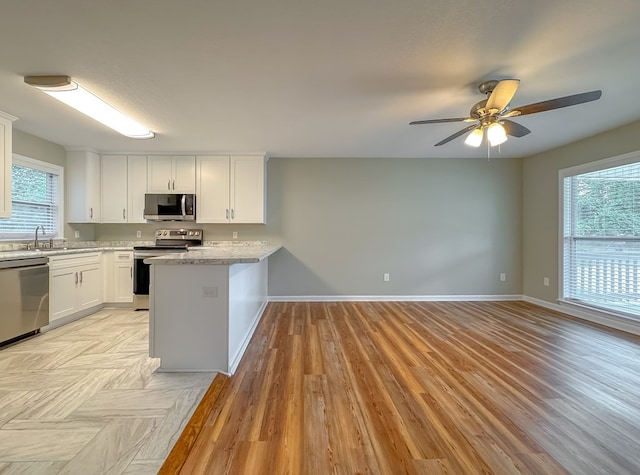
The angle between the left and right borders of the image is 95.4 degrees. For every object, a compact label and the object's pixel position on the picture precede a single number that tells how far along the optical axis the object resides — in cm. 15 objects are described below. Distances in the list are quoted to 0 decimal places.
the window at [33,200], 366
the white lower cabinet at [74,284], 344
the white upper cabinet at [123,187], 465
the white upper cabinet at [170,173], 466
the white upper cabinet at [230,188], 466
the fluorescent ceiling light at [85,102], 235
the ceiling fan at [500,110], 207
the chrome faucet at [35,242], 379
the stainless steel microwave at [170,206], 460
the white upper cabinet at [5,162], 312
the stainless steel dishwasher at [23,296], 286
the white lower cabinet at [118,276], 434
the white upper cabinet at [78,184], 443
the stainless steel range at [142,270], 431
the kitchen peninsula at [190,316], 236
